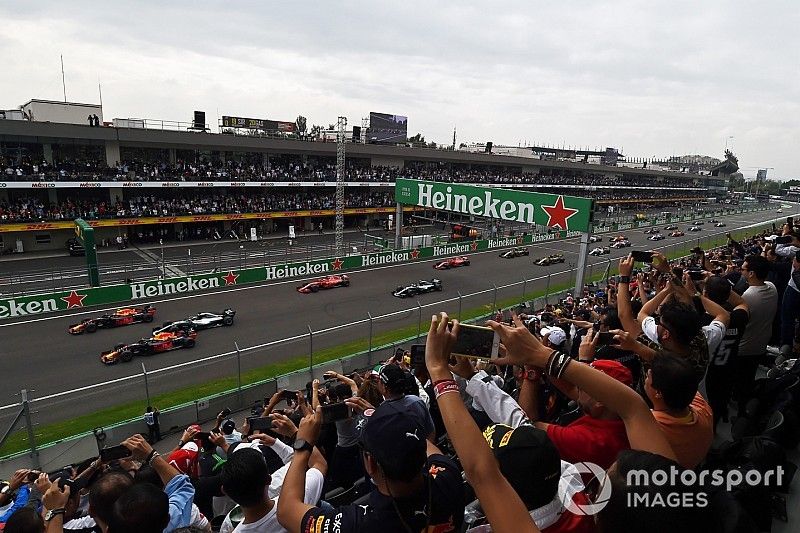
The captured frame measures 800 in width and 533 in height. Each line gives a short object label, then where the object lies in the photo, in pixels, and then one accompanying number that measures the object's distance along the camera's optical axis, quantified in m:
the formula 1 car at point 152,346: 15.83
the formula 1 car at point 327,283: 24.83
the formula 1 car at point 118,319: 18.48
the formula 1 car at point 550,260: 33.47
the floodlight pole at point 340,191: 33.43
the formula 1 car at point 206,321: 18.09
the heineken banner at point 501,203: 21.67
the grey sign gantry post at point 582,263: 20.86
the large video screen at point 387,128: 52.56
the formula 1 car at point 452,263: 31.28
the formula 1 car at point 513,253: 35.88
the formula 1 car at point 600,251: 38.22
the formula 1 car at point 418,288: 24.23
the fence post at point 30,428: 8.83
